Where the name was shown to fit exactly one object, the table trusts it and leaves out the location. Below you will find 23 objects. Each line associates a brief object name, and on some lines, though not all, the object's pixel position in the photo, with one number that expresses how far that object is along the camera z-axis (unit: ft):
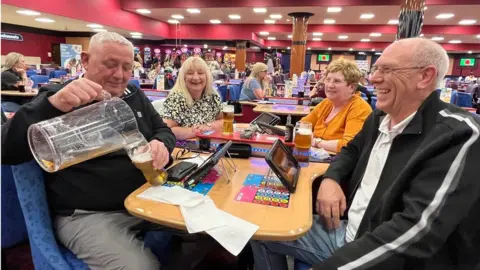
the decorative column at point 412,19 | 20.54
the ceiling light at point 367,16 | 32.73
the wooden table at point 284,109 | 13.92
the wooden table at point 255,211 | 3.67
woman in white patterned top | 9.07
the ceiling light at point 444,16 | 31.69
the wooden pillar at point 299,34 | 32.14
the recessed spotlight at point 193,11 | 33.73
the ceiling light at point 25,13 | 29.04
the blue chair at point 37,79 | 23.40
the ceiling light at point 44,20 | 35.59
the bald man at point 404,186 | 3.40
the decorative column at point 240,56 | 50.77
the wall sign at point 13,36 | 43.94
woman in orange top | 7.50
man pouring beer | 4.17
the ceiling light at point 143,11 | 32.94
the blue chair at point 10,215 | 5.01
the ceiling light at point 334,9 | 29.79
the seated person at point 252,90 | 19.70
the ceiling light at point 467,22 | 35.51
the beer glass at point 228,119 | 6.46
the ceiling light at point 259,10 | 32.16
